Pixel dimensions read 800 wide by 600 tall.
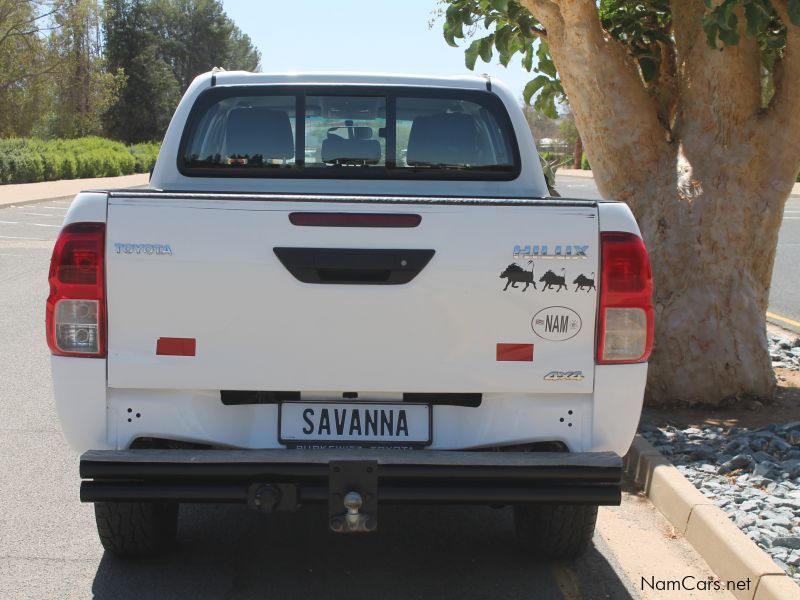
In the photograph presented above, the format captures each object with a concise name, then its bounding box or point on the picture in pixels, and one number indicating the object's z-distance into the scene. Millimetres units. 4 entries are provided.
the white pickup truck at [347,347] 3928
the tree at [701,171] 7559
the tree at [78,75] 62469
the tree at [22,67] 60250
